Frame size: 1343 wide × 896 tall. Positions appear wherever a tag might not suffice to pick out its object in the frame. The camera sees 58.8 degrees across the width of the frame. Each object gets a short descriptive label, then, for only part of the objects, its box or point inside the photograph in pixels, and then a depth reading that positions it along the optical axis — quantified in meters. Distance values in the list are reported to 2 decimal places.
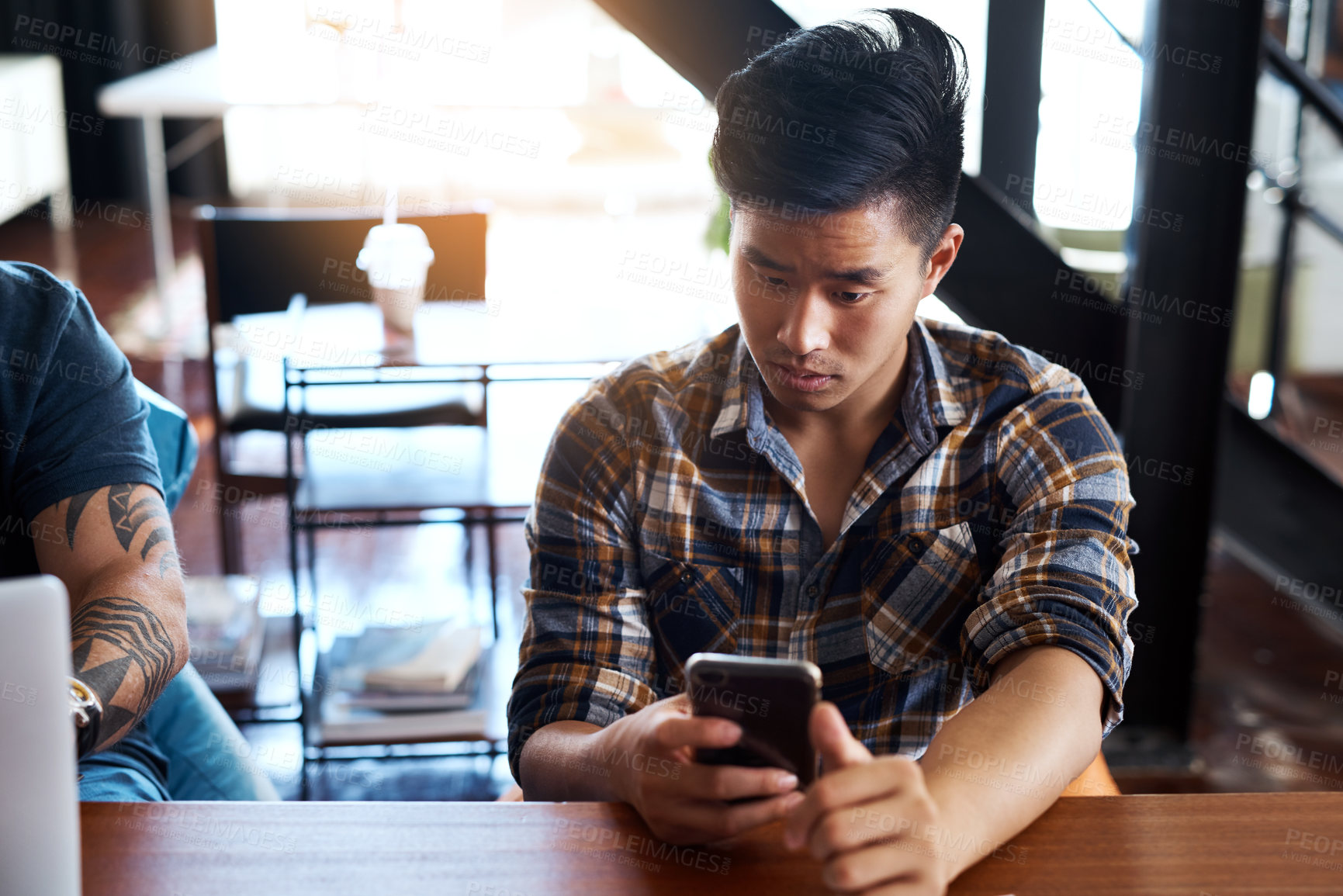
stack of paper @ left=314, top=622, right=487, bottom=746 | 1.93
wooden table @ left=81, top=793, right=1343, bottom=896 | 0.83
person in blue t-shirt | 1.18
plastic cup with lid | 2.03
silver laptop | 0.63
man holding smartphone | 1.08
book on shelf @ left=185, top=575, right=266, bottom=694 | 2.05
